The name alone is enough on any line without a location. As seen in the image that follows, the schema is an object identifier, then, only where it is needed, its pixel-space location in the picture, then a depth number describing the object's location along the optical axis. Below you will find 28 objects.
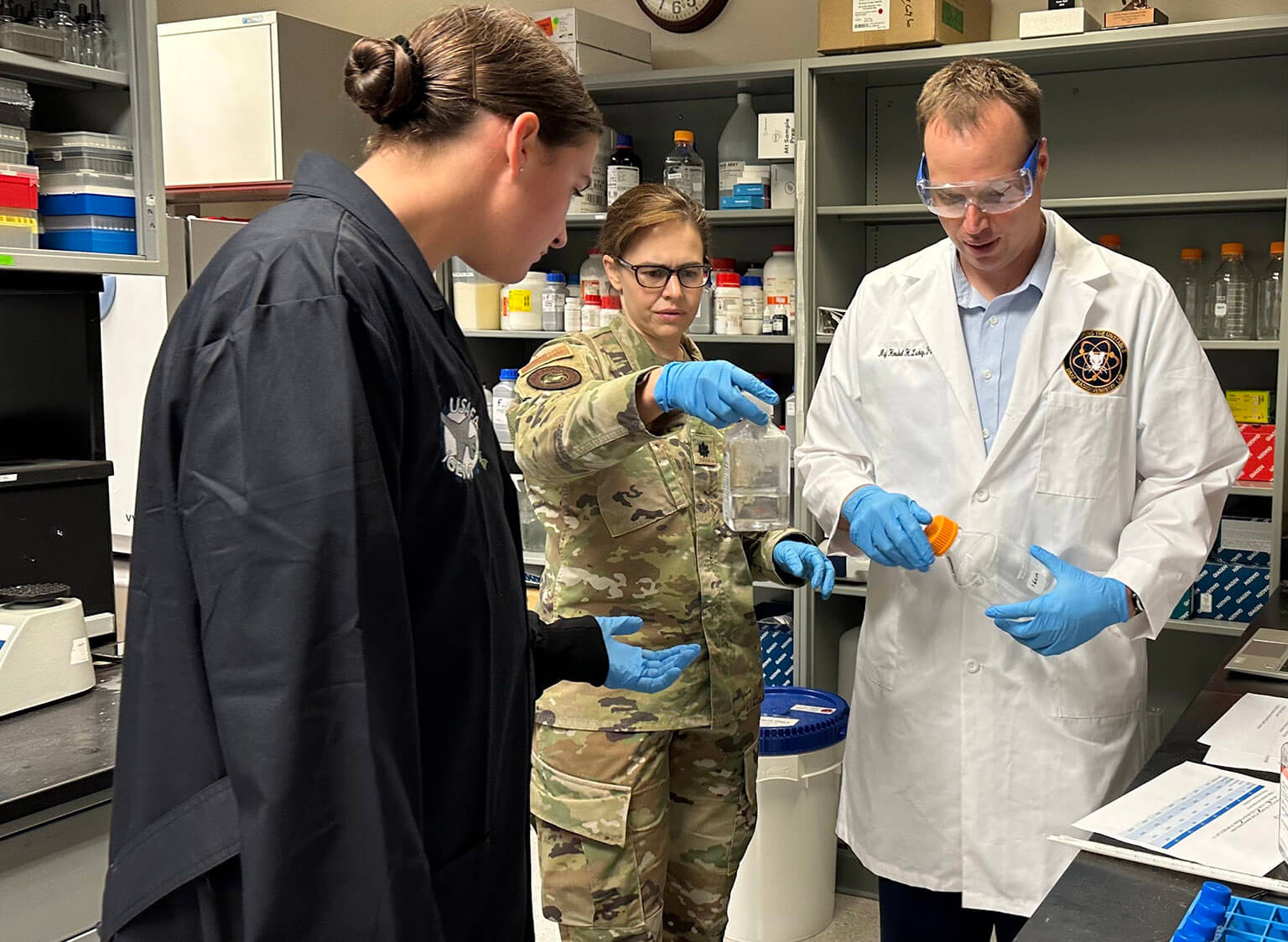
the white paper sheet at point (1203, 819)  1.21
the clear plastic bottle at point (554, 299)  3.45
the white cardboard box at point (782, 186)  3.16
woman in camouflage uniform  1.94
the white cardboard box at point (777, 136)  3.08
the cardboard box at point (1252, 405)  2.82
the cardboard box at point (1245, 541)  2.79
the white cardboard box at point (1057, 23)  2.76
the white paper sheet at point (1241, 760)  1.46
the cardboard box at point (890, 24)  2.86
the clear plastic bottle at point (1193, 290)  2.90
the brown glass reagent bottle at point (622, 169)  3.38
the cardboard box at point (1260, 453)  2.79
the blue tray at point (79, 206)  2.18
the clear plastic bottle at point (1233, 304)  2.87
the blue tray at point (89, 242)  2.20
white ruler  1.14
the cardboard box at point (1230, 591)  2.80
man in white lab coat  1.78
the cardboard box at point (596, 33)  3.25
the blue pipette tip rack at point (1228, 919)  1.01
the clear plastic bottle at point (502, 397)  3.44
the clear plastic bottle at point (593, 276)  3.35
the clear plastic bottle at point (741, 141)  3.27
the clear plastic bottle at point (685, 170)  3.31
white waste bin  2.84
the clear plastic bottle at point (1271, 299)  2.84
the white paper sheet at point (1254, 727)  1.53
